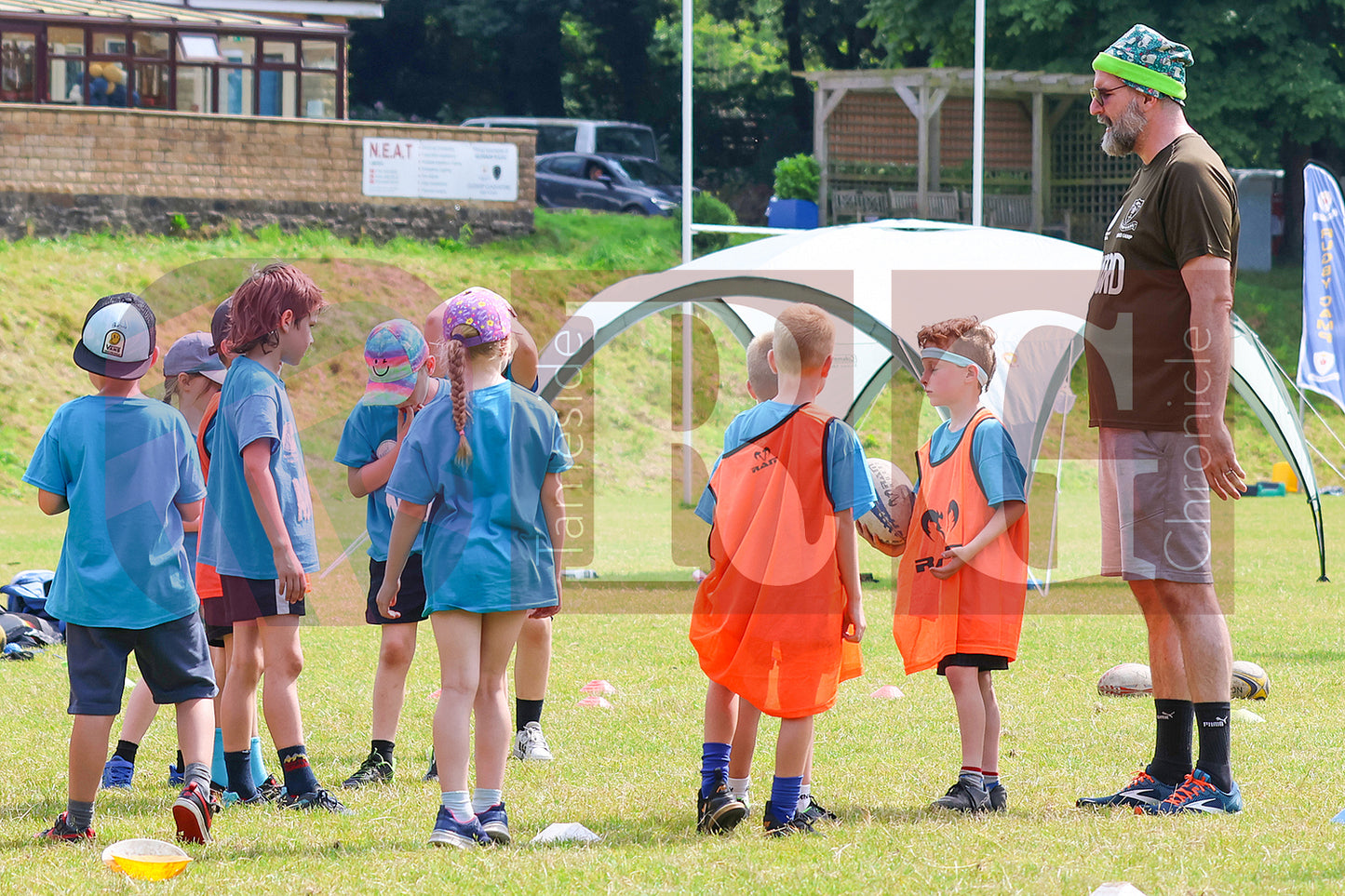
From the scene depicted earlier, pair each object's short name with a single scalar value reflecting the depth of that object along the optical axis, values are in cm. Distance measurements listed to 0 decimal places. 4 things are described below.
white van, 6169
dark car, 5650
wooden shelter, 5244
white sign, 4706
